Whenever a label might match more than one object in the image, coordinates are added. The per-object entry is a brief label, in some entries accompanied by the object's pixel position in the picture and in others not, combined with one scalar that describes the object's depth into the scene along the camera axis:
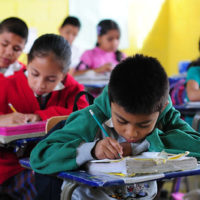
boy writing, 1.39
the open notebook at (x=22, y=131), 2.07
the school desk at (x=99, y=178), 1.20
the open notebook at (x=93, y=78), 4.33
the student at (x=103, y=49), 5.09
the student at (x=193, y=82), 3.18
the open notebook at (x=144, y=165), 1.27
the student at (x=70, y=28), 5.34
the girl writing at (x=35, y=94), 2.31
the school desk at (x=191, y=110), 2.72
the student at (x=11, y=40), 2.93
